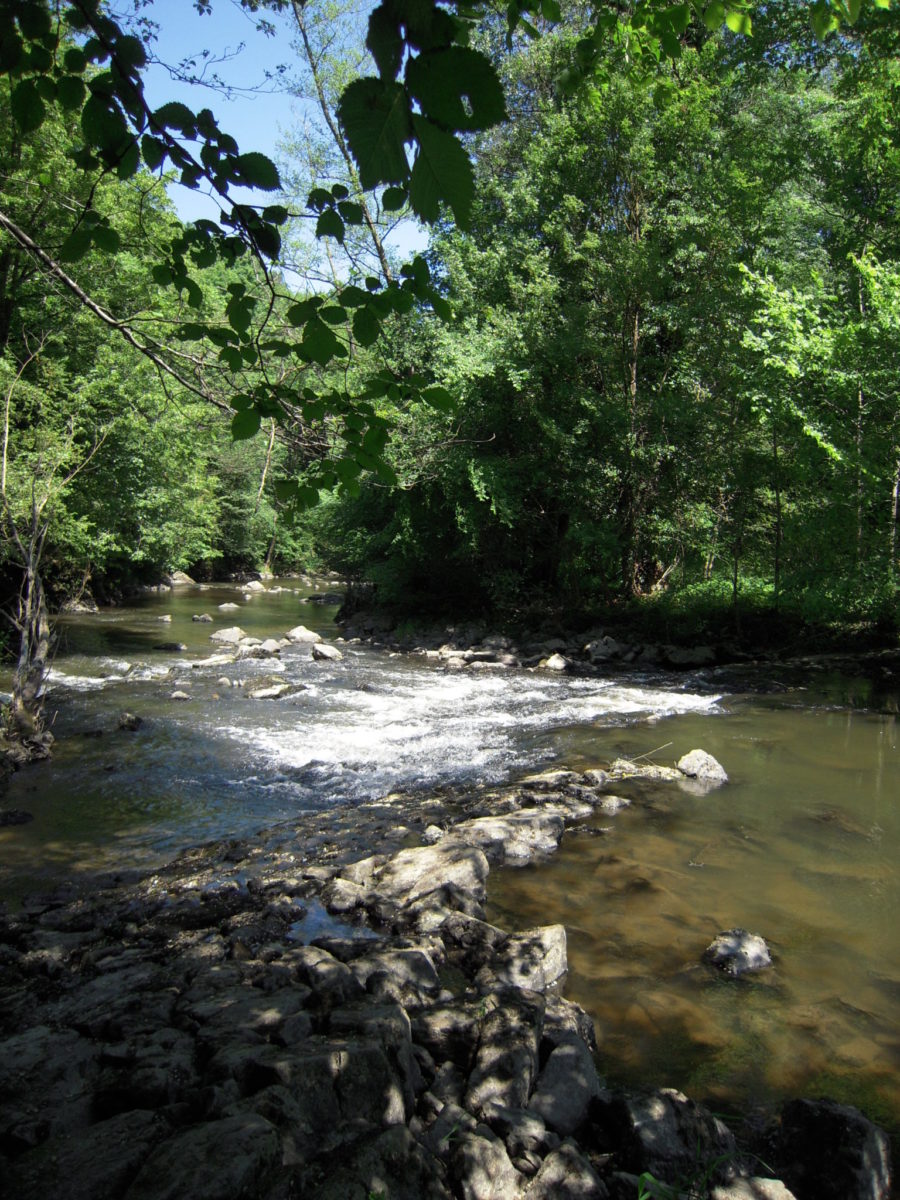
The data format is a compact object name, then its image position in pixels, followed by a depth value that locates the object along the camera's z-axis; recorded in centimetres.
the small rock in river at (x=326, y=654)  1697
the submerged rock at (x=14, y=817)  698
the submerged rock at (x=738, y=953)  460
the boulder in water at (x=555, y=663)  1603
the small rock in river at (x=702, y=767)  843
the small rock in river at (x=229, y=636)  1850
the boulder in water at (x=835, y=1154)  284
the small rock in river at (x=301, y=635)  1948
